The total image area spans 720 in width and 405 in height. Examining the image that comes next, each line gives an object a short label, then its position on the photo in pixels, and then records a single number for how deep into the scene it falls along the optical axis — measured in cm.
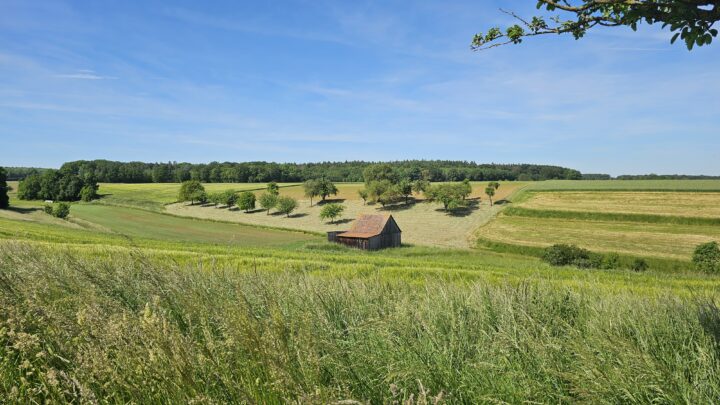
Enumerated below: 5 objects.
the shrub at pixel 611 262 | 4364
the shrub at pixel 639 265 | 4415
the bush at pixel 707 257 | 3966
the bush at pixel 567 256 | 4442
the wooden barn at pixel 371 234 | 5353
